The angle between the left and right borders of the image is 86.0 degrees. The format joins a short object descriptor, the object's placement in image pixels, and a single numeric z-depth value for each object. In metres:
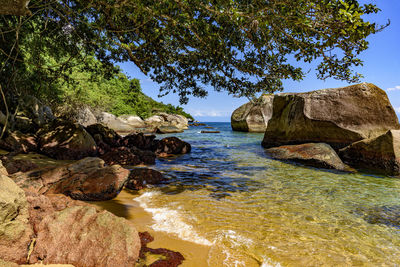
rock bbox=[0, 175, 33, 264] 1.85
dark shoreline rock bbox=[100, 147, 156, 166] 7.63
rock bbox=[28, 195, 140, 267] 2.00
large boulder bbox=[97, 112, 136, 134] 24.67
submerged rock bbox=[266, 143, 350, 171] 7.72
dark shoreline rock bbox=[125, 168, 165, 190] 4.91
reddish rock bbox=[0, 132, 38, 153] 6.66
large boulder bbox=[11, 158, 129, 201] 3.86
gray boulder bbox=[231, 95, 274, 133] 27.06
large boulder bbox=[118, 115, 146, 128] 34.03
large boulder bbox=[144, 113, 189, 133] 39.43
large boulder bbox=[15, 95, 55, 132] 8.93
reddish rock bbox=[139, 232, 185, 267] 2.18
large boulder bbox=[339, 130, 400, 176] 7.02
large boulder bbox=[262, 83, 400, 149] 8.77
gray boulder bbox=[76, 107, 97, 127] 19.67
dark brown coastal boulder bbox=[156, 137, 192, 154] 10.77
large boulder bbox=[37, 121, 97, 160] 7.18
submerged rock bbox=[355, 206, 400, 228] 3.54
